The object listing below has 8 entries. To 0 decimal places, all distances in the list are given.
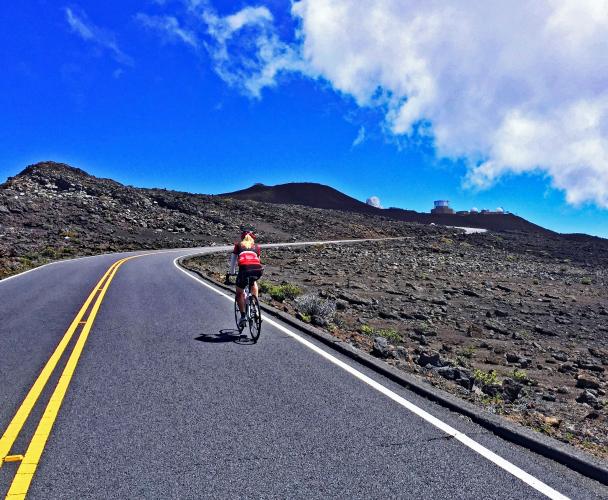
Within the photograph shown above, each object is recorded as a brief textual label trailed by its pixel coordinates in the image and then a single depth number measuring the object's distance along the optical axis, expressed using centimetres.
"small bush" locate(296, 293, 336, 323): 1214
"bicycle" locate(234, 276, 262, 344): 877
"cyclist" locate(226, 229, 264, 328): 902
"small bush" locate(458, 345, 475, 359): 1145
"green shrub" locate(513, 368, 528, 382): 950
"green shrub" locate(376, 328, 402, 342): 1168
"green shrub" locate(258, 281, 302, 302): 1486
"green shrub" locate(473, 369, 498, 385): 799
